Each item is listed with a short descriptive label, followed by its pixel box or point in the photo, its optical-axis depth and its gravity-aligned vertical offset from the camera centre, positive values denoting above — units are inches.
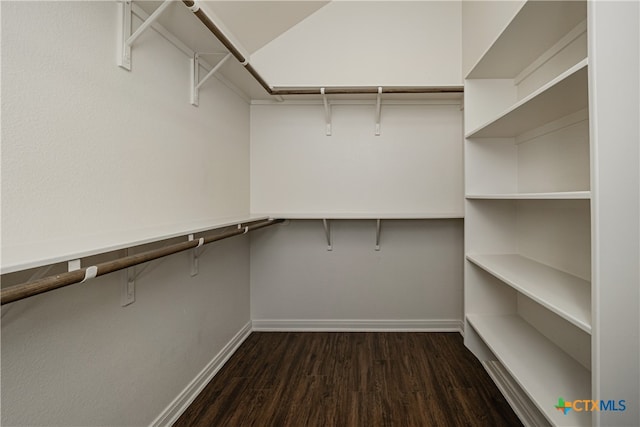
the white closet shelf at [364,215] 87.8 +0.1
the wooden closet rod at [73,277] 26.0 -6.1
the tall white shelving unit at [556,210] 36.3 +1.1
